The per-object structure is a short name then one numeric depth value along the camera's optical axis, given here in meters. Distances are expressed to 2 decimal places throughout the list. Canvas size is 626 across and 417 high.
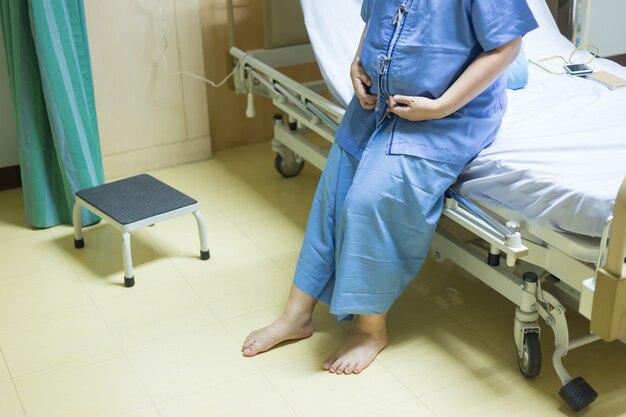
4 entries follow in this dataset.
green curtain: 2.76
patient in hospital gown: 2.05
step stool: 2.57
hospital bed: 1.80
